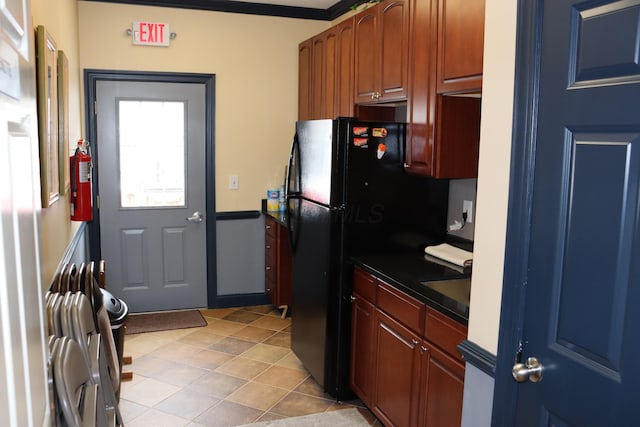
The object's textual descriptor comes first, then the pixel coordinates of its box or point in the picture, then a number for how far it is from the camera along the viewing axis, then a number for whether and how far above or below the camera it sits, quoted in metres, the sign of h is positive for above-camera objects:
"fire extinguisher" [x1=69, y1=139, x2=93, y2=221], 3.02 -0.25
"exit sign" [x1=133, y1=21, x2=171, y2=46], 4.49 +0.89
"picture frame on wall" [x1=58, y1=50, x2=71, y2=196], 2.62 +0.08
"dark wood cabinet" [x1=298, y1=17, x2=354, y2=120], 3.87 +0.56
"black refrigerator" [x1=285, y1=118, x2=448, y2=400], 3.10 -0.39
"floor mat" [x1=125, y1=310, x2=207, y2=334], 4.48 -1.47
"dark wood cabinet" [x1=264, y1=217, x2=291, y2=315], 4.64 -1.00
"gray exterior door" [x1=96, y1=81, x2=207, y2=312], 4.59 -0.40
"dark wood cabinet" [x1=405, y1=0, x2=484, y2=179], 2.81 +0.18
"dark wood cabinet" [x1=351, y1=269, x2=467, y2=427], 2.32 -0.99
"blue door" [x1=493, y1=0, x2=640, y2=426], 1.31 -0.19
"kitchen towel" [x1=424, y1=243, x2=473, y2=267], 2.94 -0.57
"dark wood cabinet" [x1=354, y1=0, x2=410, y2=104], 3.13 +0.58
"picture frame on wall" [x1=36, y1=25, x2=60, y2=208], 1.92 +0.09
